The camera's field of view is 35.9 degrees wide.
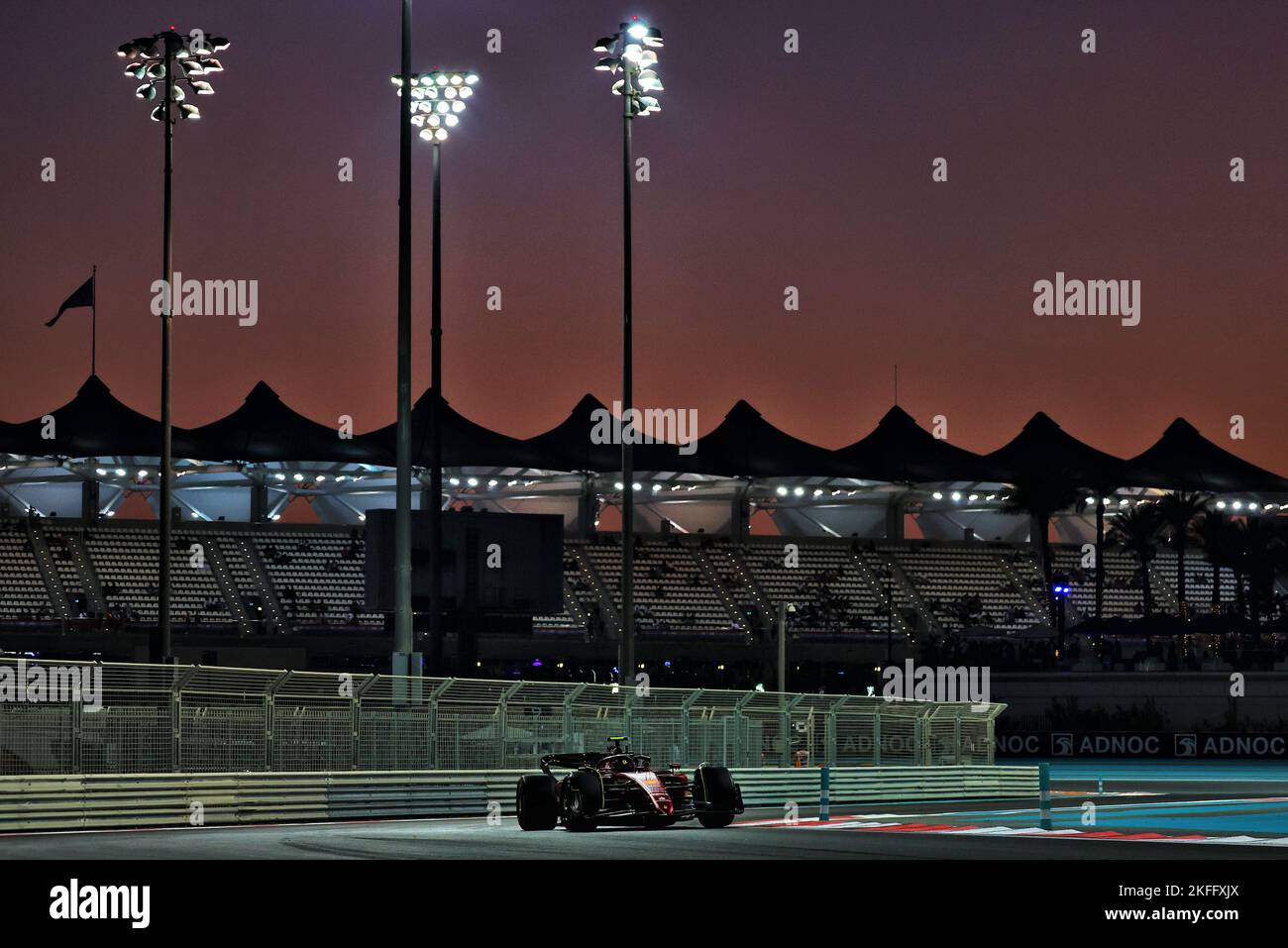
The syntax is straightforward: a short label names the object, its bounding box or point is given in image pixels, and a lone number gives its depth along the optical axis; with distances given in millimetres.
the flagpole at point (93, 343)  77562
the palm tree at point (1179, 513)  89312
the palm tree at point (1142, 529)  88688
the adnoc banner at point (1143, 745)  58469
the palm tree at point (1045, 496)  88062
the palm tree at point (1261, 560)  86938
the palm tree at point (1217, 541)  88125
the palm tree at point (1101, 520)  82562
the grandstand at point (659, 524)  75312
